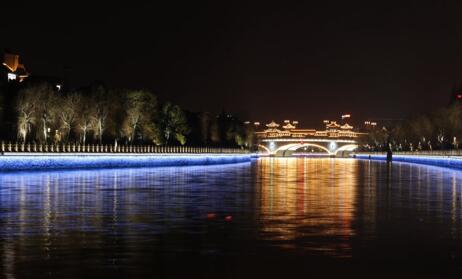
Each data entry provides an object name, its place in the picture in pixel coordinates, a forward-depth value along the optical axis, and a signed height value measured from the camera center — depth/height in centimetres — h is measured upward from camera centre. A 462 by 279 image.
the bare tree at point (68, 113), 8375 +478
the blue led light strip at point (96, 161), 6266 -30
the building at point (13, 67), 14532 +1716
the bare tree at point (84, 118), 8762 +445
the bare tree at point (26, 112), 7919 +468
